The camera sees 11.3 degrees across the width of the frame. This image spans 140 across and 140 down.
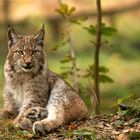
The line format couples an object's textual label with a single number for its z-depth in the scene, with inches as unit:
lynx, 336.8
